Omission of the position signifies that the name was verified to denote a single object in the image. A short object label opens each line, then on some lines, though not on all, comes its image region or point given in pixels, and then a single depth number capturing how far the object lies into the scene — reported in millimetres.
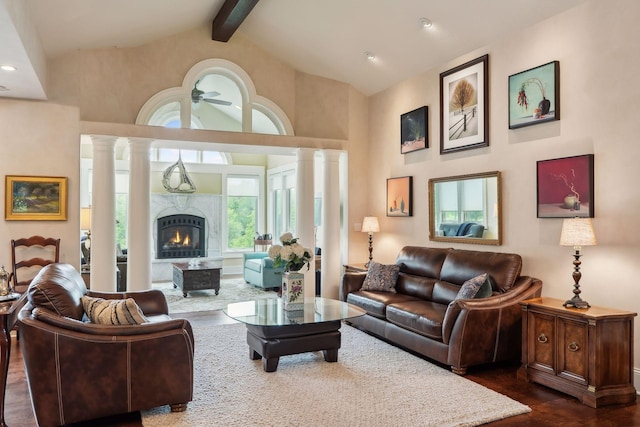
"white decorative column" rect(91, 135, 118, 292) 6117
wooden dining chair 5488
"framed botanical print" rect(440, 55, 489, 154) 5297
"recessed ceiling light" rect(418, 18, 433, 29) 5193
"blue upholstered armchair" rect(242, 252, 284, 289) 8695
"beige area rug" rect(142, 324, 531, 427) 3195
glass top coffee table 4137
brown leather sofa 4137
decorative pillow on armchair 3262
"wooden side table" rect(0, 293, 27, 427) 3020
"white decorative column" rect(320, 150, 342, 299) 7398
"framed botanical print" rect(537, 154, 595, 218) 4102
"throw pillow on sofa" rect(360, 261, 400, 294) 5770
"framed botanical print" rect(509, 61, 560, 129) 4430
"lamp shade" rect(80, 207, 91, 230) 6309
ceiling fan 6686
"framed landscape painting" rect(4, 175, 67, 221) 5571
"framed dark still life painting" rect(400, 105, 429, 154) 6258
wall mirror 5137
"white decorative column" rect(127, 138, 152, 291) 6359
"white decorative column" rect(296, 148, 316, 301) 7289
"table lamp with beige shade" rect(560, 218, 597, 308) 3738
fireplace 10398
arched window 6609
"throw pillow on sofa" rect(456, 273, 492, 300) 4367
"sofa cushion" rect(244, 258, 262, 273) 8859
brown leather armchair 2928
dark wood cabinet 3469
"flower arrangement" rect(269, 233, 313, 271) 4625
